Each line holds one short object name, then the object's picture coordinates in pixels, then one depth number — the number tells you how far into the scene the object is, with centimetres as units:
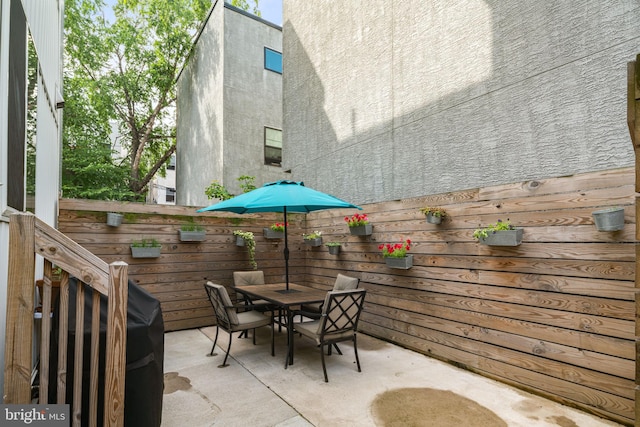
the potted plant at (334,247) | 525
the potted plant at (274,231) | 566
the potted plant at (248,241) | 534
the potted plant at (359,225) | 474
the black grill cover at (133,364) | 170
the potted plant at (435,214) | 382
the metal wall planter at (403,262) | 409
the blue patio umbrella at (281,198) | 362
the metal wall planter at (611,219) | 250
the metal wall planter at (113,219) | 441
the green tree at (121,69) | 1131
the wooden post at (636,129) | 117
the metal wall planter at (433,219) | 382
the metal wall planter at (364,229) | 473
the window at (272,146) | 941
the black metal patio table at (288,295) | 362
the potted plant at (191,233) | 493
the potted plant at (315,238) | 564
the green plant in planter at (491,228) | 323
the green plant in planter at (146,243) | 462
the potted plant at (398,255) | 410
